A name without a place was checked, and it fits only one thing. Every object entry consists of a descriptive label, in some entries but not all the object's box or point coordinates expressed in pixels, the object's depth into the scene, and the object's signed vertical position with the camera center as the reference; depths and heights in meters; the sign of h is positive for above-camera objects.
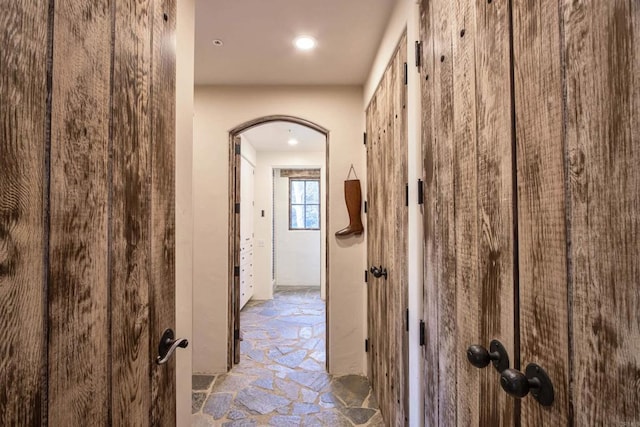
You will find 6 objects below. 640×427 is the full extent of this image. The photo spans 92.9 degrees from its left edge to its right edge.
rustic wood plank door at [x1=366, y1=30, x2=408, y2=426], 1.63 -0.13
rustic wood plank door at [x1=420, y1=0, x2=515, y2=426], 0.74 +0.03
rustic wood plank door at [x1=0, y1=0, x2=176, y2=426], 0.47 +0.01
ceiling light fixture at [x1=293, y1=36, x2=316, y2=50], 2.08 +1.23
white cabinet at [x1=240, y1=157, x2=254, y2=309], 4.74 -0.18
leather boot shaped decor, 2.71 +0.12
